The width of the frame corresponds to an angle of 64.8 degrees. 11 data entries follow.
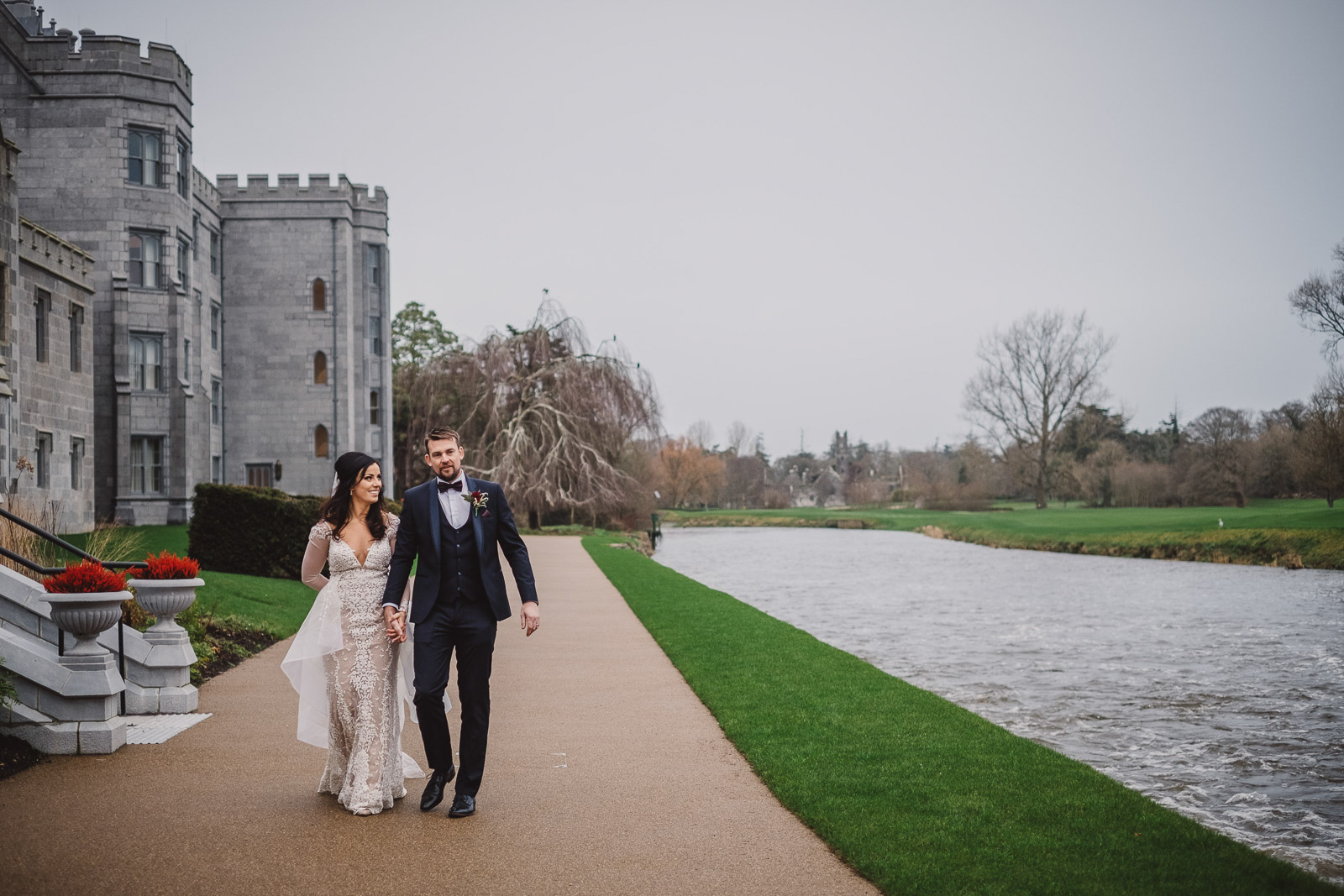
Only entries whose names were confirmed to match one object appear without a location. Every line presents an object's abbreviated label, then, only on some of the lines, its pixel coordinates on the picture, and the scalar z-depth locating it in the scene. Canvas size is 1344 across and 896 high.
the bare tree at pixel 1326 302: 42.69
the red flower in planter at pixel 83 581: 7.14
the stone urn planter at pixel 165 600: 8.40
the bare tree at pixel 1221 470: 63.53
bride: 5.92
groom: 5.91
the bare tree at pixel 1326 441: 41.09
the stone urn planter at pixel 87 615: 7.05
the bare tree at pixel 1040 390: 67.93
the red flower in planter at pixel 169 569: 8.53
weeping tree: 42.34
